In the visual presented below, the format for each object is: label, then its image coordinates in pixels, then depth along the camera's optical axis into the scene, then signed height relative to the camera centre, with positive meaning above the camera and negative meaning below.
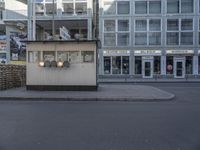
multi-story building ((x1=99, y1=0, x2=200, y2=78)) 22.40 +4.34
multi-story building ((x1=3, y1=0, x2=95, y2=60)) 22.33 +6.84
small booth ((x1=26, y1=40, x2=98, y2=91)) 10.10 +0.33
